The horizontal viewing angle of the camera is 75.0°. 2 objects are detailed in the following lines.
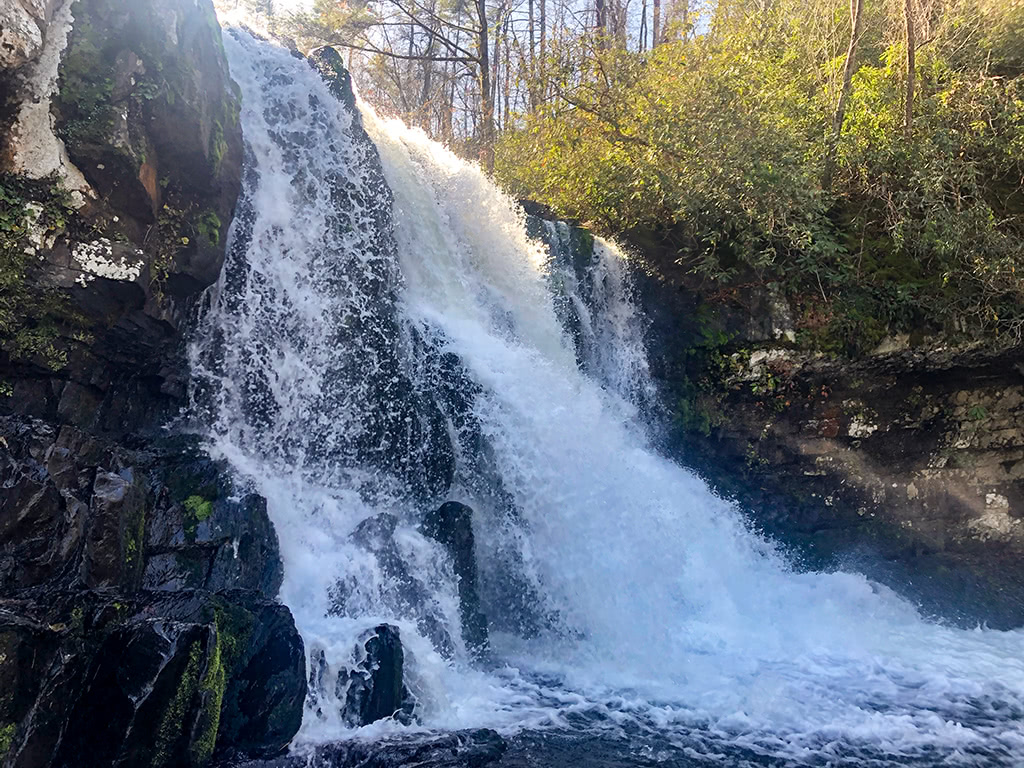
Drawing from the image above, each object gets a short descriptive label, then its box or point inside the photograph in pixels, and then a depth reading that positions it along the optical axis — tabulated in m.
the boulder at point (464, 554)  6.80
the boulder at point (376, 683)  5.15
